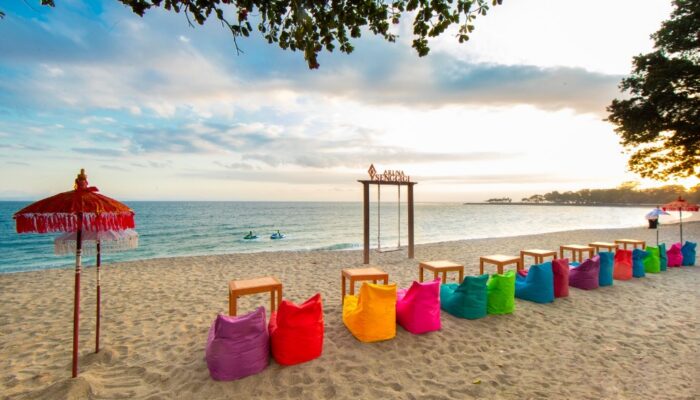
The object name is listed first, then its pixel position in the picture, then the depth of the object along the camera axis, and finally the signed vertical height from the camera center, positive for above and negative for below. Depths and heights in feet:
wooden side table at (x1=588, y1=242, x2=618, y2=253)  28.89 -4.04
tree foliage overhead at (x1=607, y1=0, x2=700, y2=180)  43.04 +15.07
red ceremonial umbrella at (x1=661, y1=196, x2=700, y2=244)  31.96 -0.46
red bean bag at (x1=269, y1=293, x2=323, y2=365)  11.02 -4.63
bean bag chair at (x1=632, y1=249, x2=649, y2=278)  24.14 -4.83
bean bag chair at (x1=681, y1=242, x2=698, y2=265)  28.68 -4.84
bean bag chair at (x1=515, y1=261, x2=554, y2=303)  17.84 -4.75
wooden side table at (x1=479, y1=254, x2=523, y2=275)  20.87 -3.95
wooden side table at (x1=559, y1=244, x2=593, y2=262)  27.68 -4.19
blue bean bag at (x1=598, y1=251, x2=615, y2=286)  21.33 -4.65
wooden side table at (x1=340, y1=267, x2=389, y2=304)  16.66 -3.86
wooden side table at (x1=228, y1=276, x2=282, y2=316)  13.50 -3.69
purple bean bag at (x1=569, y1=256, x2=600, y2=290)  20.47 -4.78
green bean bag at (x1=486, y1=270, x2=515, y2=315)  15.90 -4.72
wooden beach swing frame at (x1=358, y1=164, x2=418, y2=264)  31.50 +2.20
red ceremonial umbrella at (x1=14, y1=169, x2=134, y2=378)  9.34 -0.25
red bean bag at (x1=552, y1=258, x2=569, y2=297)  18.61 -4.52
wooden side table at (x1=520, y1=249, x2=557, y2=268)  24.06 -3.96
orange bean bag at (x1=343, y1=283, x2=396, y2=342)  12.76 -4.58
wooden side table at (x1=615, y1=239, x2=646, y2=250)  31.52 -4.16
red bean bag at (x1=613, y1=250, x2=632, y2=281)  23.24 -4.86
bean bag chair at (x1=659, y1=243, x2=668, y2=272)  26.47 -4.91
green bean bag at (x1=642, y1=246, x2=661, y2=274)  25.57 -4.96
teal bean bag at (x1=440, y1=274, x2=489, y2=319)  15.33 -4.74
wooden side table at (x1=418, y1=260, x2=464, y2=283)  19.21 -3.95
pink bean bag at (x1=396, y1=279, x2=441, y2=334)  13.55 -4.64
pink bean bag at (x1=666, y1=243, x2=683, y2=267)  28.07 -4.96
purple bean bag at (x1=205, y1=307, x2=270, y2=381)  10.12 -4.75
